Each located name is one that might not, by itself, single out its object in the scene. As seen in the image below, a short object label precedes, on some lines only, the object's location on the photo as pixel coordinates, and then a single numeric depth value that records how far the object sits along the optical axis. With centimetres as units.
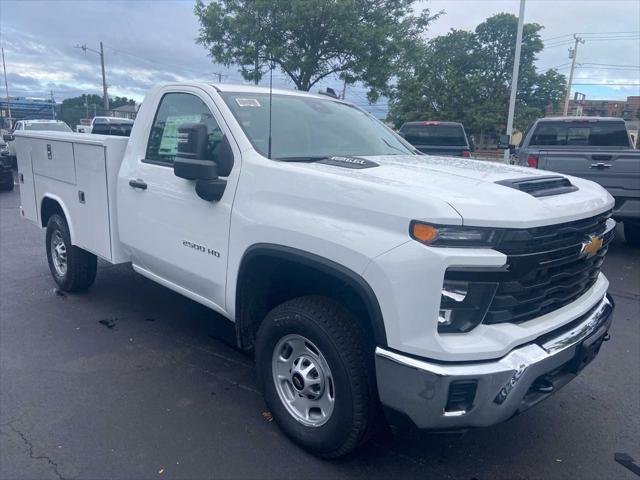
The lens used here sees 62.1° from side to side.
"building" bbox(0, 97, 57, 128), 4366
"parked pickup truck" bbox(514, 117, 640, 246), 733
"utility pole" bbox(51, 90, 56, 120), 4108
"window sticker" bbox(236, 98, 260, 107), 364
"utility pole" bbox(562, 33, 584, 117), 4647
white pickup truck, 232
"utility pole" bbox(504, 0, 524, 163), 1734
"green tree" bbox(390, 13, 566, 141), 4278
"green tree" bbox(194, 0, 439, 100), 1554
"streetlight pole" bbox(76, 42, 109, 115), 4300
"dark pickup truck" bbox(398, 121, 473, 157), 1241
